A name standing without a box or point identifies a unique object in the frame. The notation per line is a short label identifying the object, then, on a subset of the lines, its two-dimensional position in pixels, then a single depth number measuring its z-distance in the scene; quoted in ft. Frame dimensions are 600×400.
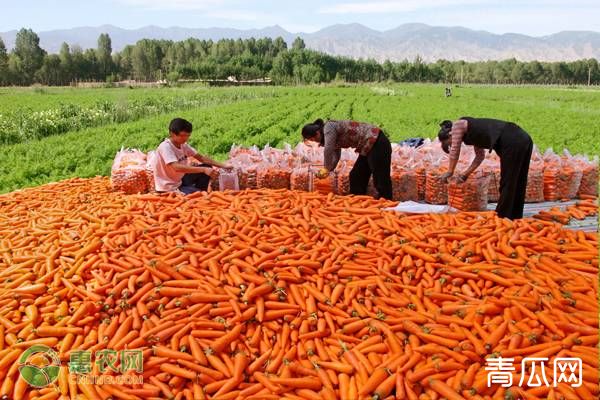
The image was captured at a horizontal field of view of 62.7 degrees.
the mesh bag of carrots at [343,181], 20.61
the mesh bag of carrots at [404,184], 21.01
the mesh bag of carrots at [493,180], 21.06
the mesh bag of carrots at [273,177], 20.77
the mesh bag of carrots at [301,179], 20.22
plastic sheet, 16.44
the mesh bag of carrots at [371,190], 20.60
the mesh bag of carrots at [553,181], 21.27
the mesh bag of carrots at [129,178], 21.22
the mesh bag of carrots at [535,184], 20.97
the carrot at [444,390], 8.79
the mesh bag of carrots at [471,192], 18.88
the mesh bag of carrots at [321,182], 19.89
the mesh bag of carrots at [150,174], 21.15
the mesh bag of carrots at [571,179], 21.43
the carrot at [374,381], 9.05
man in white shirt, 19.11
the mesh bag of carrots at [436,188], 20.45
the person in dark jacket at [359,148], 18.24
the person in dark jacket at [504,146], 17.75
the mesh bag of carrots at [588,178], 21.89
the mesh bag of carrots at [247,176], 21.09
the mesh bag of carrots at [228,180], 20.25
